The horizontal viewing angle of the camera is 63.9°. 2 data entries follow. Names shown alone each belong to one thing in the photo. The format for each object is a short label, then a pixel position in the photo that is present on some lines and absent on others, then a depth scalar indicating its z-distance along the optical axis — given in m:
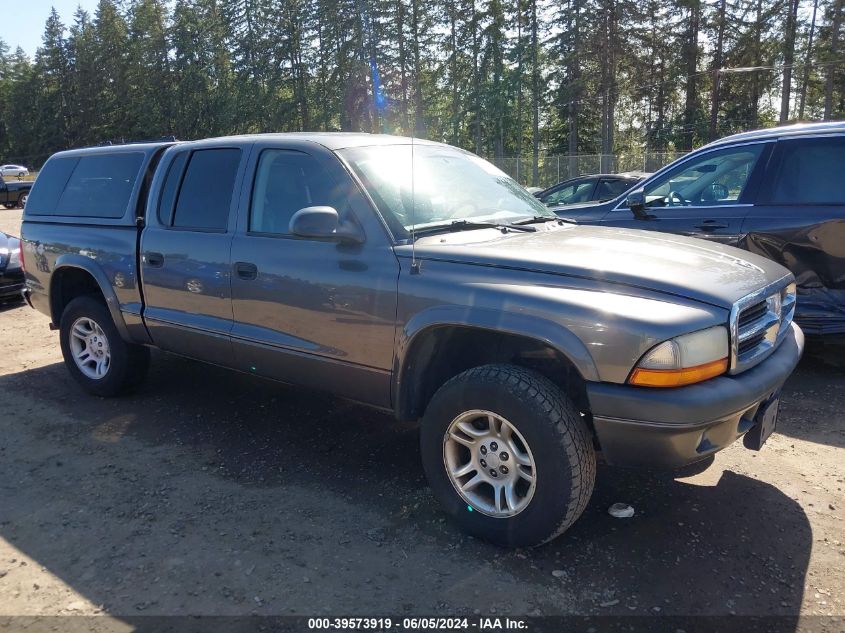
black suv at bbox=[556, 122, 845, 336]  5.11
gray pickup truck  2.76
